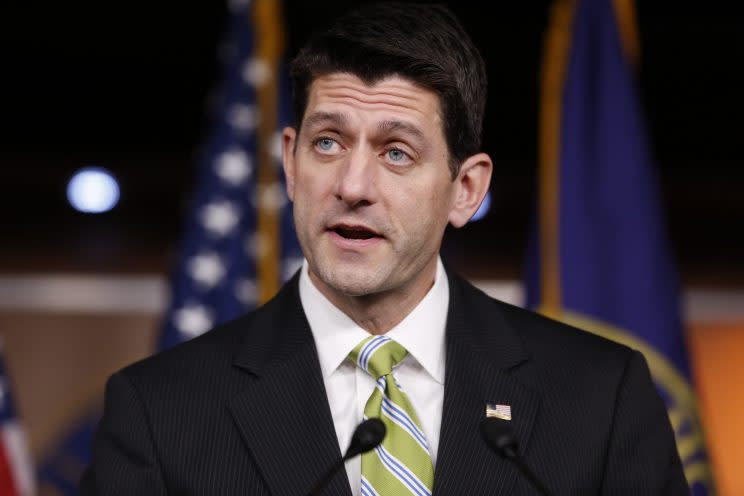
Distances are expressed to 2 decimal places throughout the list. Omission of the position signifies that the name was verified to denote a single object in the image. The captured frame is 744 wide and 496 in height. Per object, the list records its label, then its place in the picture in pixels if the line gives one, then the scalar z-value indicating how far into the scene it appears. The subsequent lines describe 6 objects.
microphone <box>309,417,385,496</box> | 6.08
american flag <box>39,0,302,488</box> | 7.02
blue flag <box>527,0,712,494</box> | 6.91
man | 6.18
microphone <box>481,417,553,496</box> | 6.08
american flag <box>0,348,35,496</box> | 7.01
